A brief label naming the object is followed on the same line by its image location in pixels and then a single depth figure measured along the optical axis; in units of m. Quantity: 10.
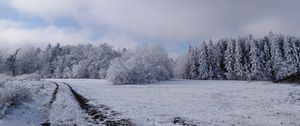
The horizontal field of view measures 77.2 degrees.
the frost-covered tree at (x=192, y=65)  59.82
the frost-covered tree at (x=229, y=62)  54.93
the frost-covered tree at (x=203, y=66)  57.19
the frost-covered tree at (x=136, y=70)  42.43
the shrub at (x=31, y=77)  48.68
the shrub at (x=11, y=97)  9.98
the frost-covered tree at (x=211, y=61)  57.16
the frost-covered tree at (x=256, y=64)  51.10
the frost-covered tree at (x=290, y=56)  49.79
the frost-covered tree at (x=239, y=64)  53.08
